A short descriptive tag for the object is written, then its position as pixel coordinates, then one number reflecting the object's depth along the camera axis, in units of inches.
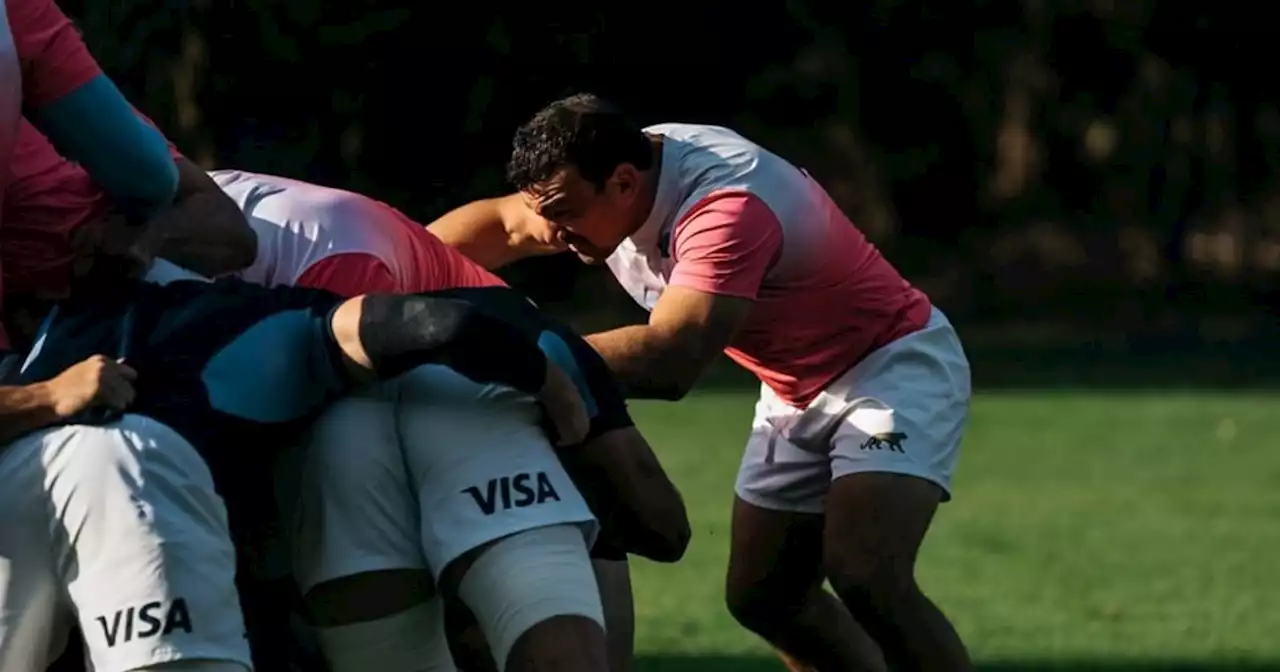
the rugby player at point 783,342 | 401.1
